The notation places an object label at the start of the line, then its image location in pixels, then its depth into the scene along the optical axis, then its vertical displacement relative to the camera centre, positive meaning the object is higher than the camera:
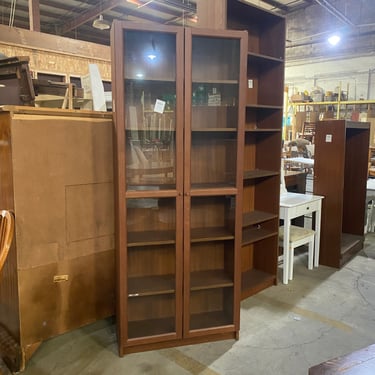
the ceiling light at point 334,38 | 6.76 +1.85
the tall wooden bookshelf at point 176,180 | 2.19 -0.27
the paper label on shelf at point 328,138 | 3.70 +0.00
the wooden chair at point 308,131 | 8.77 +0.17
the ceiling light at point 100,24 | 5.99 +1.85
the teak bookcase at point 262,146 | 3.02 -0.07
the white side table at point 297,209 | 3.34 -0.67
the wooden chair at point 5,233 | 1.41 -0.39
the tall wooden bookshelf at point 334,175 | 3.68 -0.38
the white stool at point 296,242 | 3.37 -0.99
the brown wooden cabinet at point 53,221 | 2.12 -0.53
